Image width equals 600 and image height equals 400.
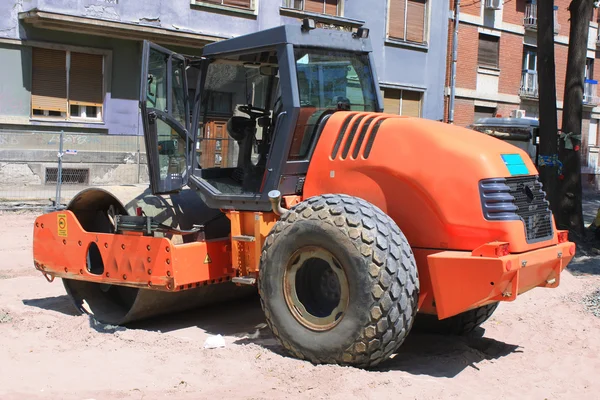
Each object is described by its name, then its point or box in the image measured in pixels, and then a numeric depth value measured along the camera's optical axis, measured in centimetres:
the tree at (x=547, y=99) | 1287
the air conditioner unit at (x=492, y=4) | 2800
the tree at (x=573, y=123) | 1291
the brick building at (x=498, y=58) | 2756
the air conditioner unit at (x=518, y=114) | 2573
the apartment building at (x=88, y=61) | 1623
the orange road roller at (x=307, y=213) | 530
